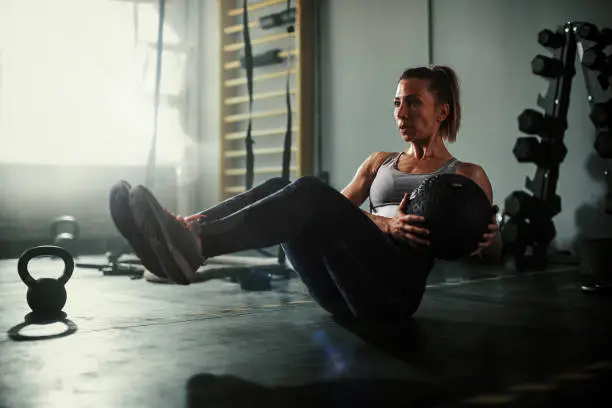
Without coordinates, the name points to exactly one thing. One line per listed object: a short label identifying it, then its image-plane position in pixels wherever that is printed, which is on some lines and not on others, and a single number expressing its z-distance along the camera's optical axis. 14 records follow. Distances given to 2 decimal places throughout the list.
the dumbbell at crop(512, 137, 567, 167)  3.79
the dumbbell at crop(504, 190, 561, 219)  3.77
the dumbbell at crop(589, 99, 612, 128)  3.47
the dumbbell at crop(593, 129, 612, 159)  3.40
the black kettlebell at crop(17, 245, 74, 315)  2.26
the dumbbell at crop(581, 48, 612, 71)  3.51
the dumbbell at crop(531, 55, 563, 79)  3.75
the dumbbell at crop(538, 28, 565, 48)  3.74
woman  1.37
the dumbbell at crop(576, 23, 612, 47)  3.52
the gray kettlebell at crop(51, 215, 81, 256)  4.90
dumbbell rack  3.77
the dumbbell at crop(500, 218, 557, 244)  3.82
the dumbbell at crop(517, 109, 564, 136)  3.77
